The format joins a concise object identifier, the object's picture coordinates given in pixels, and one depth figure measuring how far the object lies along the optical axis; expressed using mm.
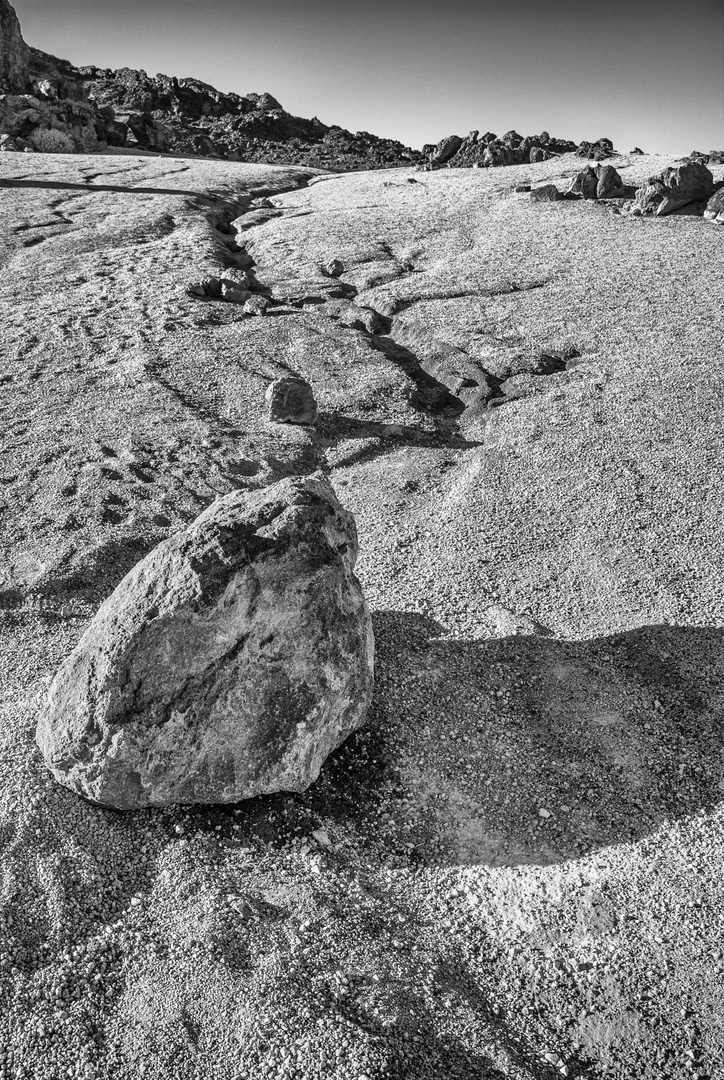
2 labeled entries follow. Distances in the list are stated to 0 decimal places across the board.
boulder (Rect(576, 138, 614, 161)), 29188
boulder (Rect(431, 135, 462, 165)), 34875
